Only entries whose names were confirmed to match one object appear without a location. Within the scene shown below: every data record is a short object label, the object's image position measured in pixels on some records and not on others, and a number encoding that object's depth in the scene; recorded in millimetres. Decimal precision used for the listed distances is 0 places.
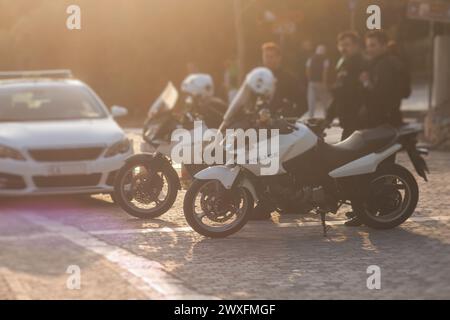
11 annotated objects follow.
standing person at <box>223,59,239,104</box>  32453
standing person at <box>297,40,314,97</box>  34344
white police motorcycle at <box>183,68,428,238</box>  10719
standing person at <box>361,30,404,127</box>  13602
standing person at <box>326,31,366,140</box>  14133
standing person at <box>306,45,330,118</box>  30141
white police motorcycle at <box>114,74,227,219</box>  11852
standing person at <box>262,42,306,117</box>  13914
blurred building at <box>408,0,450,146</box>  20875
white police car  12680
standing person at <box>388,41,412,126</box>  13941
